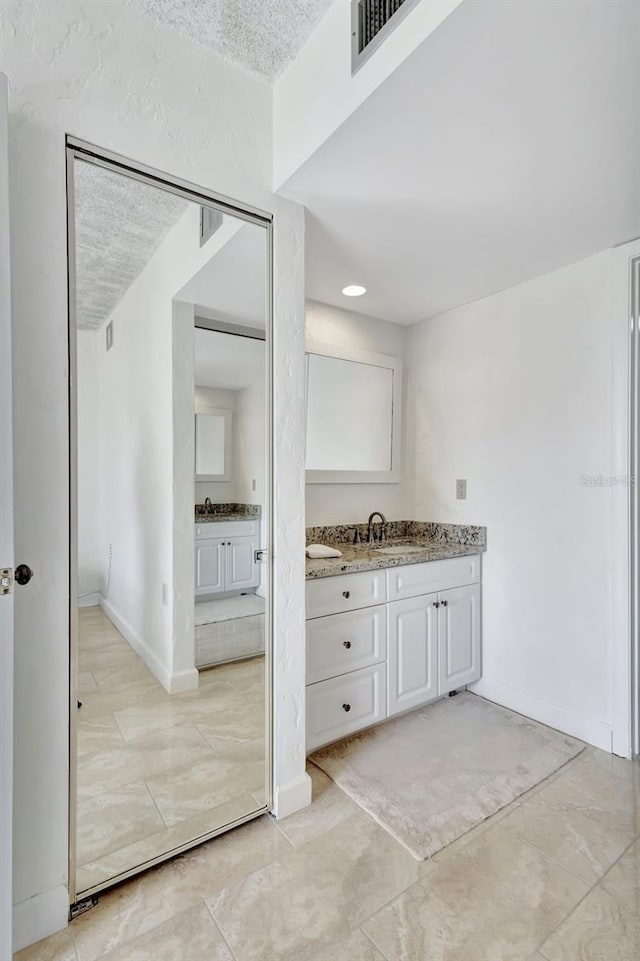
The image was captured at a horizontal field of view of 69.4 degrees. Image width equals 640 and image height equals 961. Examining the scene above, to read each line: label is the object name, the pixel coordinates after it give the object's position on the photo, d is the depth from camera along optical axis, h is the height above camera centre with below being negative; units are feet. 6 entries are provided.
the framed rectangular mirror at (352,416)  8.82 +1.26
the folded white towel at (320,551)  7.47 -1.20
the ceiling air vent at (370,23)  3.86 +3.97
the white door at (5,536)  3.56 -0.45
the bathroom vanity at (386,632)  6.61 -2.49
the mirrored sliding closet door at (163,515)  4.44 -0.40
